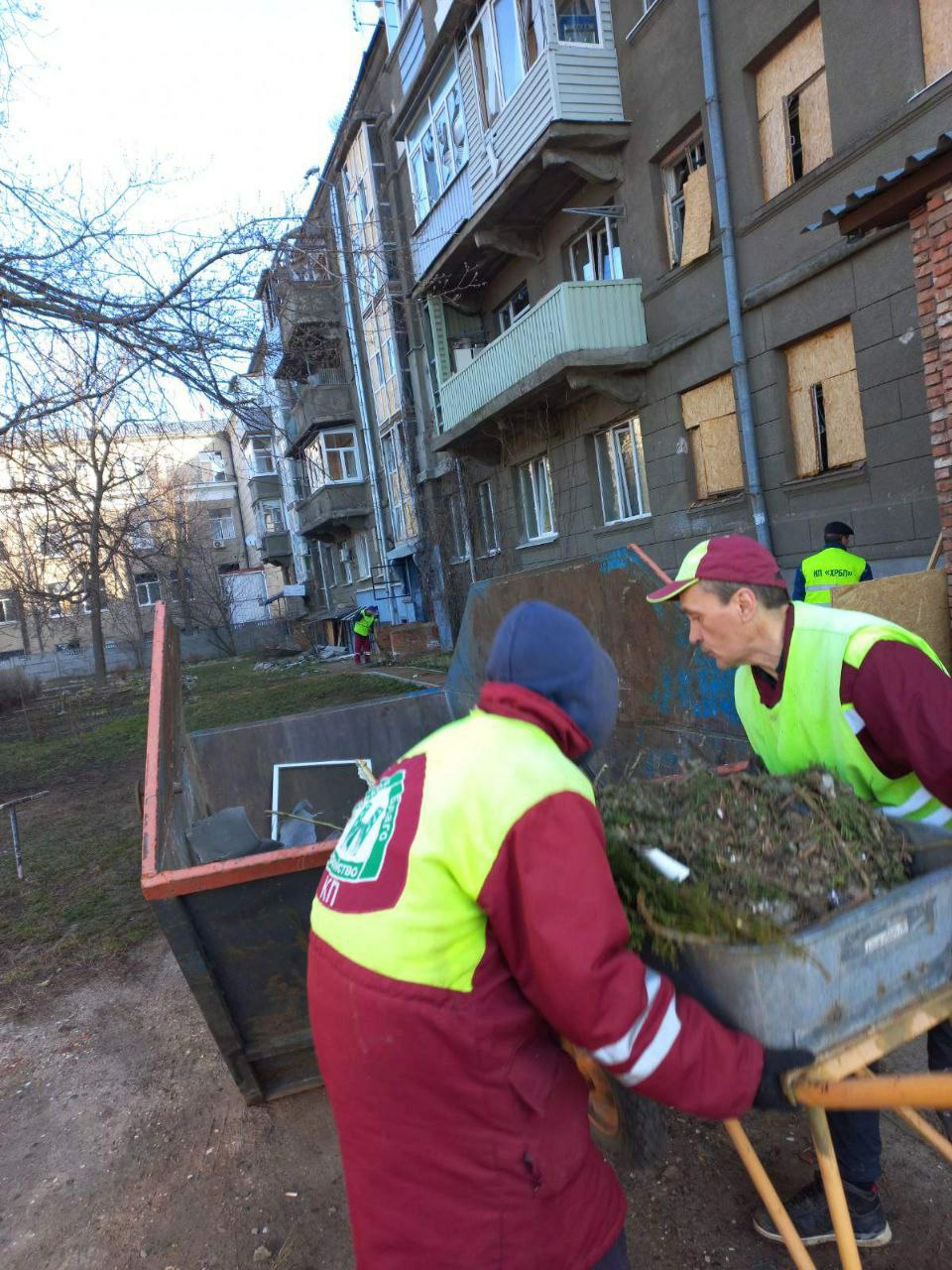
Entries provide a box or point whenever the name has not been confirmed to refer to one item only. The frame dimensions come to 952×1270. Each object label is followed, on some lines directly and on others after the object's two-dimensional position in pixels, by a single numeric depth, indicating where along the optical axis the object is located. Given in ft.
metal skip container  8.05
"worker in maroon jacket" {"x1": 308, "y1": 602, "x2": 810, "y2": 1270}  4.00
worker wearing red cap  5.78
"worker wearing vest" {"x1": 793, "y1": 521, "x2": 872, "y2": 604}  19.02
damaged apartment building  25.02
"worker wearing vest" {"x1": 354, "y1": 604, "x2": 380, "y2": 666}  60.90
